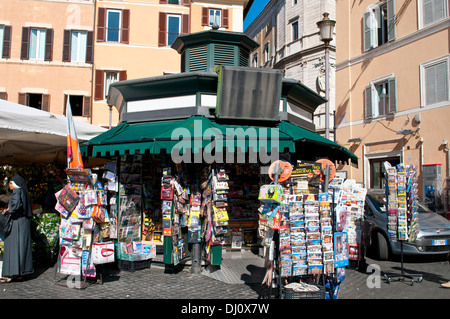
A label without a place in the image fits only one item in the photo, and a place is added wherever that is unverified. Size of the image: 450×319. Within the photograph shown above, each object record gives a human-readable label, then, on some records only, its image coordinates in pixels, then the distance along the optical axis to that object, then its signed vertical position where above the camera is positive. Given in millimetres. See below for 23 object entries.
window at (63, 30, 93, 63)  20266 +7543
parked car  8672 -1217
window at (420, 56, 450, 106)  14477 +4115
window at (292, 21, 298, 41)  30406 +12583
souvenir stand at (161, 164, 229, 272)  7273 -590
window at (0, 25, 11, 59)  19844 +7469
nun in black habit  6559 -1023
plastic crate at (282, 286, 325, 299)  5012 -1512
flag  6962 +672
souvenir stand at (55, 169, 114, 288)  6453 -816
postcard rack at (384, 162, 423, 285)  6965 -381
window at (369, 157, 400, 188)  17688 +500
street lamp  11312 +4613
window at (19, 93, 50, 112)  19734 +4431
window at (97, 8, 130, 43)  20797 +8915
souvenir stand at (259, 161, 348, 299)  5332 -808
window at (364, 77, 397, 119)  16953 +4094
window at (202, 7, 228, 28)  22023 +10043
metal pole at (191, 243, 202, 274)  7652 -1587
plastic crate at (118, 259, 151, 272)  7719 -1742
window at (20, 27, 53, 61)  19953 +7531
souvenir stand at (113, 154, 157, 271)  7820 -702
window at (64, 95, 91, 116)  20125 +4265
